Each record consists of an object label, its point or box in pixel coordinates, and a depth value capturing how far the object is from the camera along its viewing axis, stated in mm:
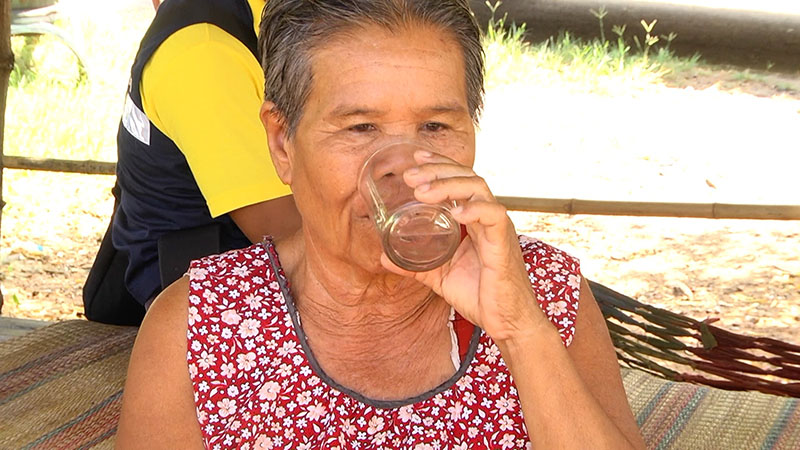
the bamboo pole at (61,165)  4293
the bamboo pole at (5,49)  3641
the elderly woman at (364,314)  1705
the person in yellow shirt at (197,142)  2180
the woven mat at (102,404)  2537
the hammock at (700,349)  3068
